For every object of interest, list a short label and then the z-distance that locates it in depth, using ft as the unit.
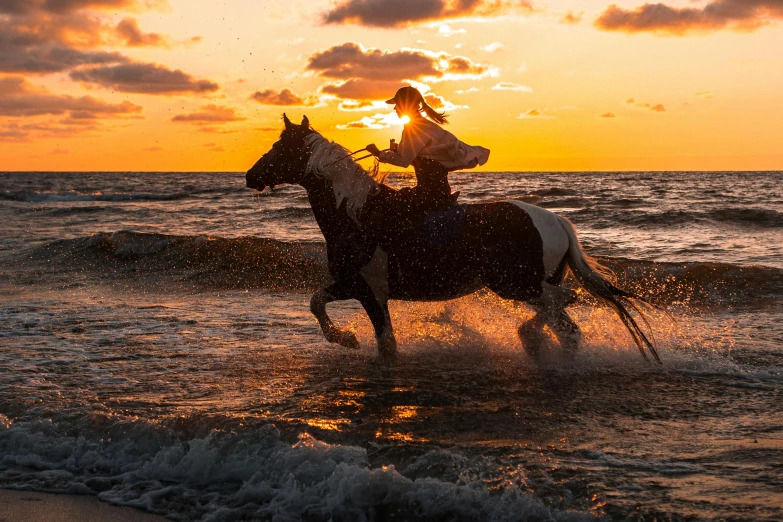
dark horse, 21.22
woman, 20.48
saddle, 21.11
